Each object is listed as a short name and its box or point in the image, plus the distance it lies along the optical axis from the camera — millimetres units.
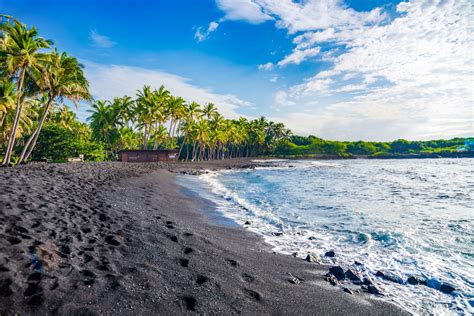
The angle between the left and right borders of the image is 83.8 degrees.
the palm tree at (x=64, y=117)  47719
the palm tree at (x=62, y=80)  22688
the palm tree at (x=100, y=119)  46031
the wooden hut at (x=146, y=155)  39294
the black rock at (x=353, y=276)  4883
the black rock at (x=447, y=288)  4712
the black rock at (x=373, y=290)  4492
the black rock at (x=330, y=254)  6220
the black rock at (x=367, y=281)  4777
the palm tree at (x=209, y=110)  65875
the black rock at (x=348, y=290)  4427
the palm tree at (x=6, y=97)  23375
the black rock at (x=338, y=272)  5004
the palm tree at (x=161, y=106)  45906
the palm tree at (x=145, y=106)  45188
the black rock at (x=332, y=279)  4734
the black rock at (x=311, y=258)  5784
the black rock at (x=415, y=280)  4996
